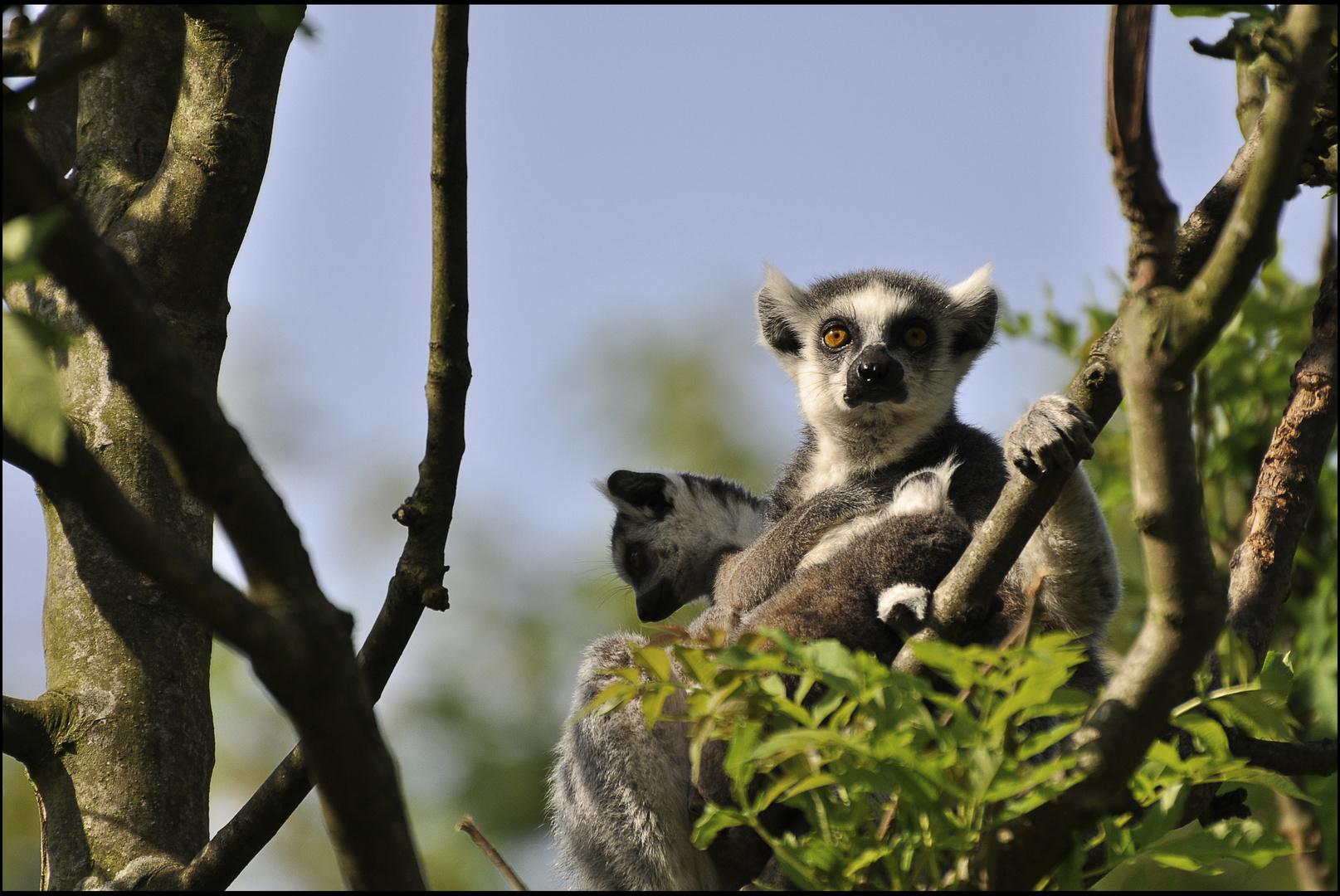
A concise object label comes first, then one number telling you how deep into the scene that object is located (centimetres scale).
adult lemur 809
